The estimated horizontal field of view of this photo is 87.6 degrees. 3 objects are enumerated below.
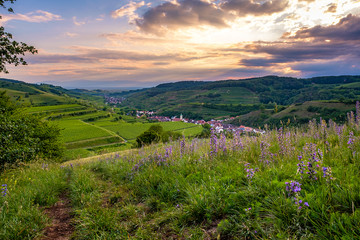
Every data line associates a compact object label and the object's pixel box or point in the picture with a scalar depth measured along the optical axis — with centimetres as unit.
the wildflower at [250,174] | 341
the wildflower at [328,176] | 260
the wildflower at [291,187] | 259
